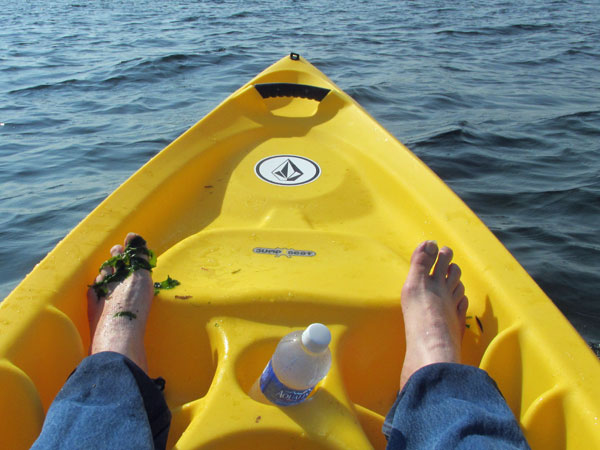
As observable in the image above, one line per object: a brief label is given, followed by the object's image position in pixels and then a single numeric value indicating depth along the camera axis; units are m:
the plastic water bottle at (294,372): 1.16
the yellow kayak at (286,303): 1.19
